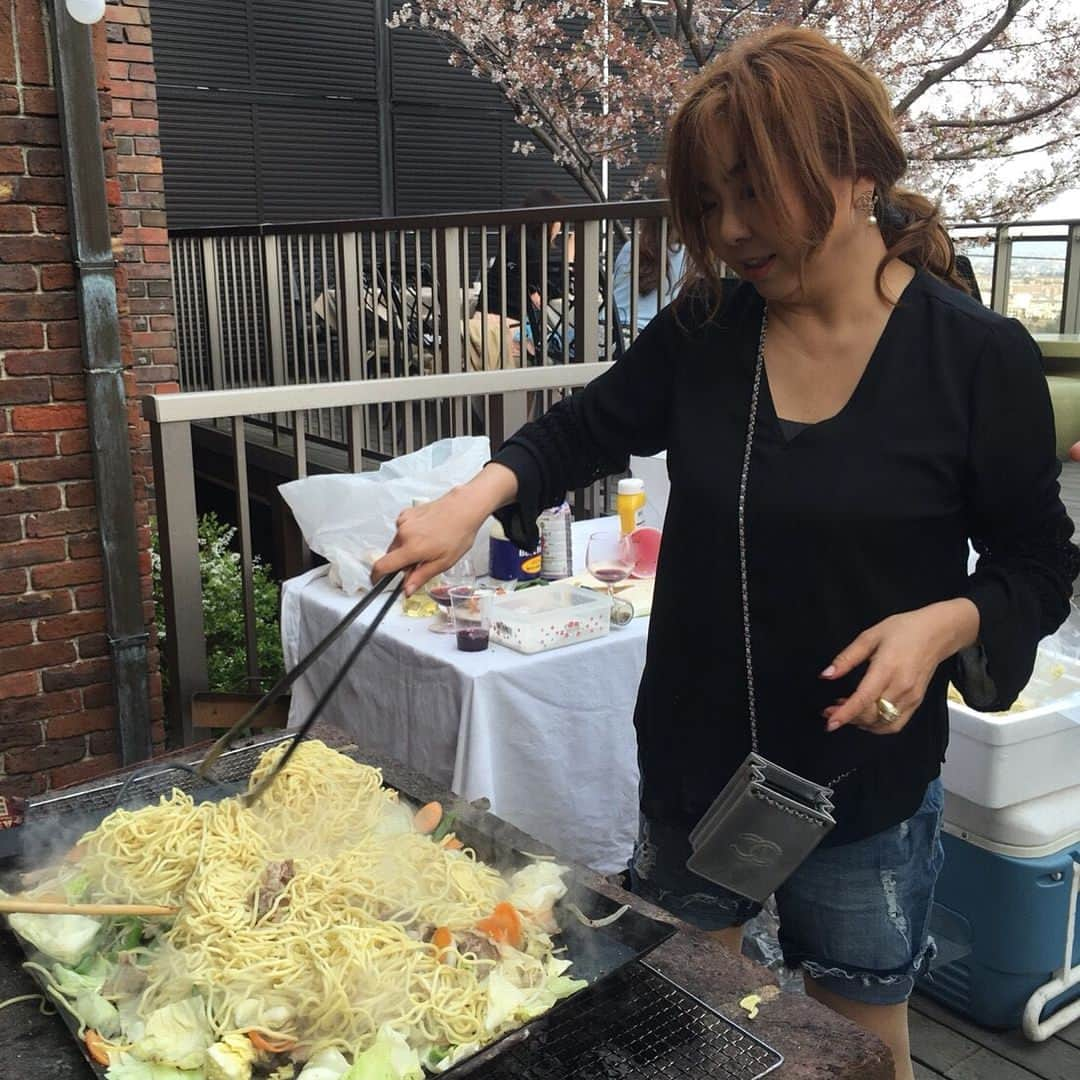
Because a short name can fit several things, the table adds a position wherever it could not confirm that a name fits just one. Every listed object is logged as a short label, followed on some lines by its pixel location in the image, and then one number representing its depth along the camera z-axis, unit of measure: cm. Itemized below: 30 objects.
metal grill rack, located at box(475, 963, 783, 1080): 147
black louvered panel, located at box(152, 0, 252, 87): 1002
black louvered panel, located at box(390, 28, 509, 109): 1119
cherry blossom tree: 880
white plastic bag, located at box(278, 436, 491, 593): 343
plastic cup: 303
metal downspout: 354
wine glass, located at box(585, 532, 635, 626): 350
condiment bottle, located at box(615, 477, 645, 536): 374
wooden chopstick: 155
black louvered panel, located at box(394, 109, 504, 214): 1142
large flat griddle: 156
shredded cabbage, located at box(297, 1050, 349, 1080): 138
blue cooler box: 292
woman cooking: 162
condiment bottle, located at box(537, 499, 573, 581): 358
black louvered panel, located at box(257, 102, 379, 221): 1075
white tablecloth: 287
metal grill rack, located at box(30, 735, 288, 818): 212
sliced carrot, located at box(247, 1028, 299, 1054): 142
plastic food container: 297
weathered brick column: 355
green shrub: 505
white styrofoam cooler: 286
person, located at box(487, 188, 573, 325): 584
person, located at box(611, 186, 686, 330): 554
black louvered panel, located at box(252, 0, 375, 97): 1049
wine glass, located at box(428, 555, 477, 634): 314
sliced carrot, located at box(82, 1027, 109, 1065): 142
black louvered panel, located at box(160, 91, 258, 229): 1025
